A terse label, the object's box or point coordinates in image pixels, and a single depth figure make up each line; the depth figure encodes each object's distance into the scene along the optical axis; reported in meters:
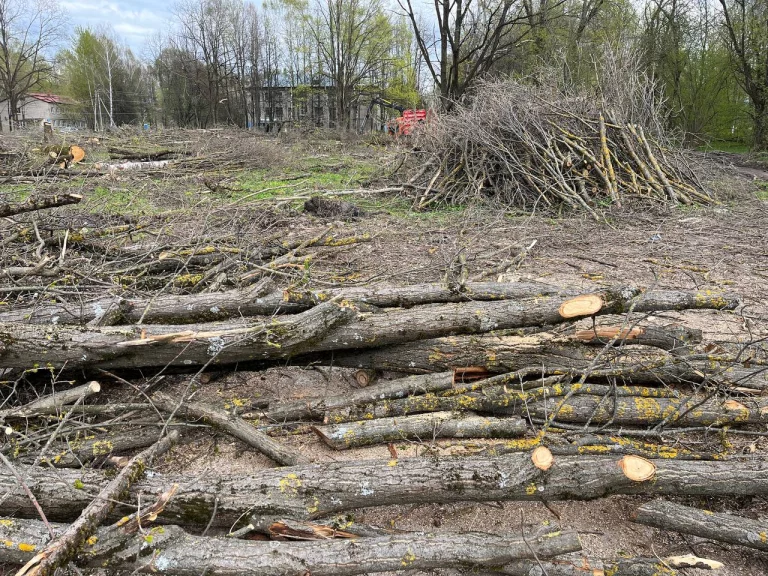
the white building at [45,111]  31.69
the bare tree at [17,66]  27.42
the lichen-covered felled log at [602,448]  2.34
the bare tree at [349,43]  29.03
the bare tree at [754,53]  18.19
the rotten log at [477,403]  2.74
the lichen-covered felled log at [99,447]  2.38
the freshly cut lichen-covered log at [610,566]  1.79
